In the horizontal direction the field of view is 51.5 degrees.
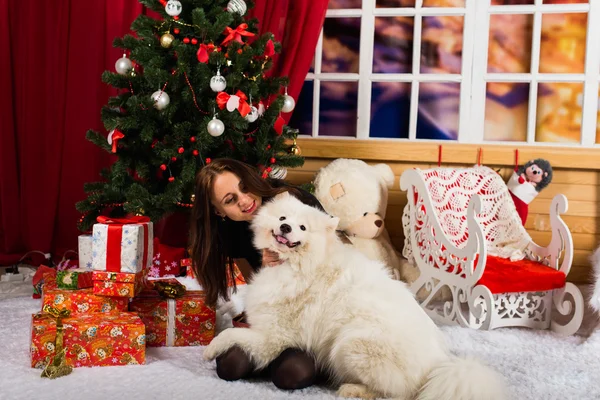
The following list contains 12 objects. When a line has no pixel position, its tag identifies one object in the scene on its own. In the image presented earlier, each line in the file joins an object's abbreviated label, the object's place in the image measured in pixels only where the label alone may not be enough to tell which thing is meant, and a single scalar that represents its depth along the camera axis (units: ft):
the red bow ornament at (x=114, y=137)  8.44
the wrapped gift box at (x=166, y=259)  9.62
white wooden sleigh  7.79
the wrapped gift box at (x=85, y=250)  7.58
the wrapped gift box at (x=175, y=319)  6.75
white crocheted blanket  9.01
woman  6.40
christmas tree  8.38
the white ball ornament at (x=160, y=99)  8.27
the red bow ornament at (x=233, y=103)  8.27
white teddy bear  9.66
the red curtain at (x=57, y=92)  10.40
